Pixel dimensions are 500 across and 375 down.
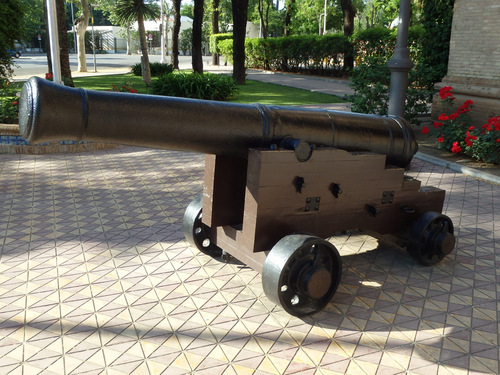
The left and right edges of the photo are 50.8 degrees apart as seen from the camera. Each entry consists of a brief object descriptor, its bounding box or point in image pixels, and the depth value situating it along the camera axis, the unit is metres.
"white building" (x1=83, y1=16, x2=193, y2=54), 61.91
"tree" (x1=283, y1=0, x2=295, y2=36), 36.97
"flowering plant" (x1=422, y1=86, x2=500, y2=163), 7.70
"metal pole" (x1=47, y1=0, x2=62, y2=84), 9.52
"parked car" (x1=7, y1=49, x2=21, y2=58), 15.04
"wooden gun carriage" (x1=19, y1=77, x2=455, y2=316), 3.04
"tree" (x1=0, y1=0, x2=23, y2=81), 13.52
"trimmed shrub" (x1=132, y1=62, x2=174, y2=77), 24.03
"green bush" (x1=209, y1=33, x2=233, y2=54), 36.31
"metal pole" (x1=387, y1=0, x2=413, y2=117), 7.59
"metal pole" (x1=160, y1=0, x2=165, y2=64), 35.08
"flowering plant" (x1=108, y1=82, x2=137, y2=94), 10.39
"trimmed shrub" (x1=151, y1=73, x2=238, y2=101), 14.16
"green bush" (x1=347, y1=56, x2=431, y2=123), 9.79
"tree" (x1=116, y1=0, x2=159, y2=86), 20.38
